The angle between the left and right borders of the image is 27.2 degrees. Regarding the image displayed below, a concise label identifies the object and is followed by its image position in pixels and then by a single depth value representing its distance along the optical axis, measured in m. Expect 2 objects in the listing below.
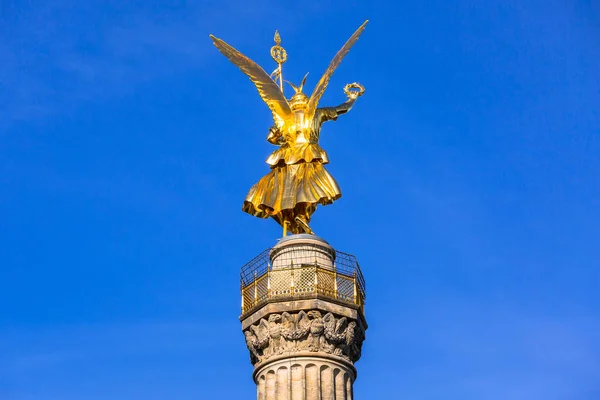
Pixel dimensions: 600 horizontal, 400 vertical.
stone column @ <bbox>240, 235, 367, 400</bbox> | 37.69
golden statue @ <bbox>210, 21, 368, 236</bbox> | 42.31
